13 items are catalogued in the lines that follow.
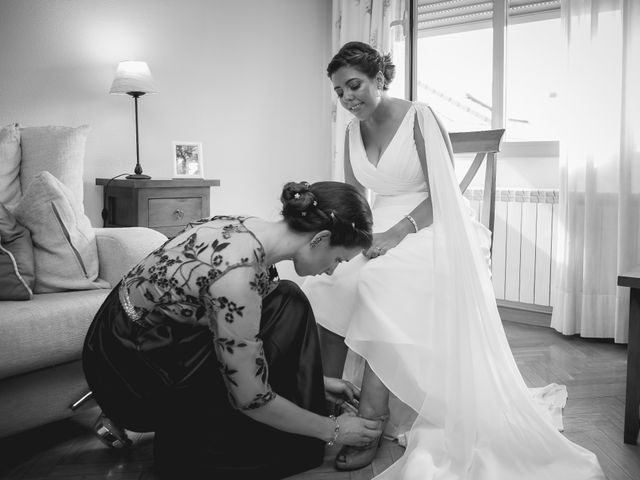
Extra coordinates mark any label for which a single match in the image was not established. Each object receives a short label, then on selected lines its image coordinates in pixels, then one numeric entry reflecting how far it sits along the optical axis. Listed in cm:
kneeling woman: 138
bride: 163
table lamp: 301
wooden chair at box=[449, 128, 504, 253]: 273
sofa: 170
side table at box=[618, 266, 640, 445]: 180
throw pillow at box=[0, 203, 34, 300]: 183
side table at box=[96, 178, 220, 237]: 297
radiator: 338
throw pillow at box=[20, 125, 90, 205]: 234
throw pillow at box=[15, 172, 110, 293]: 203
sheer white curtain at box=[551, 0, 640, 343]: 289
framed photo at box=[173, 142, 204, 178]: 329
